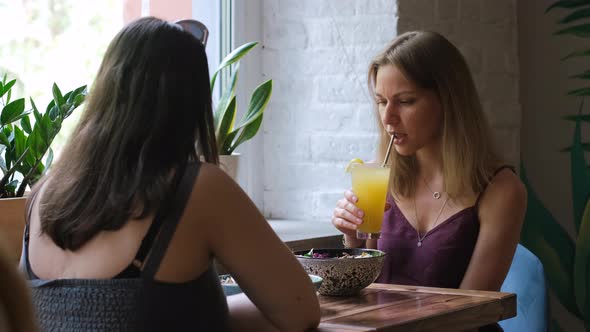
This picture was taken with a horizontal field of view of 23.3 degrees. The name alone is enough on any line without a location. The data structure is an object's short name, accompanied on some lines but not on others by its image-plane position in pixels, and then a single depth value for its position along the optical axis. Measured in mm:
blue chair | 2466
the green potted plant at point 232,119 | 2843
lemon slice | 2448
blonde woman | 2522
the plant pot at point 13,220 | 2391
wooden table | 2074
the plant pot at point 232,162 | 2834
